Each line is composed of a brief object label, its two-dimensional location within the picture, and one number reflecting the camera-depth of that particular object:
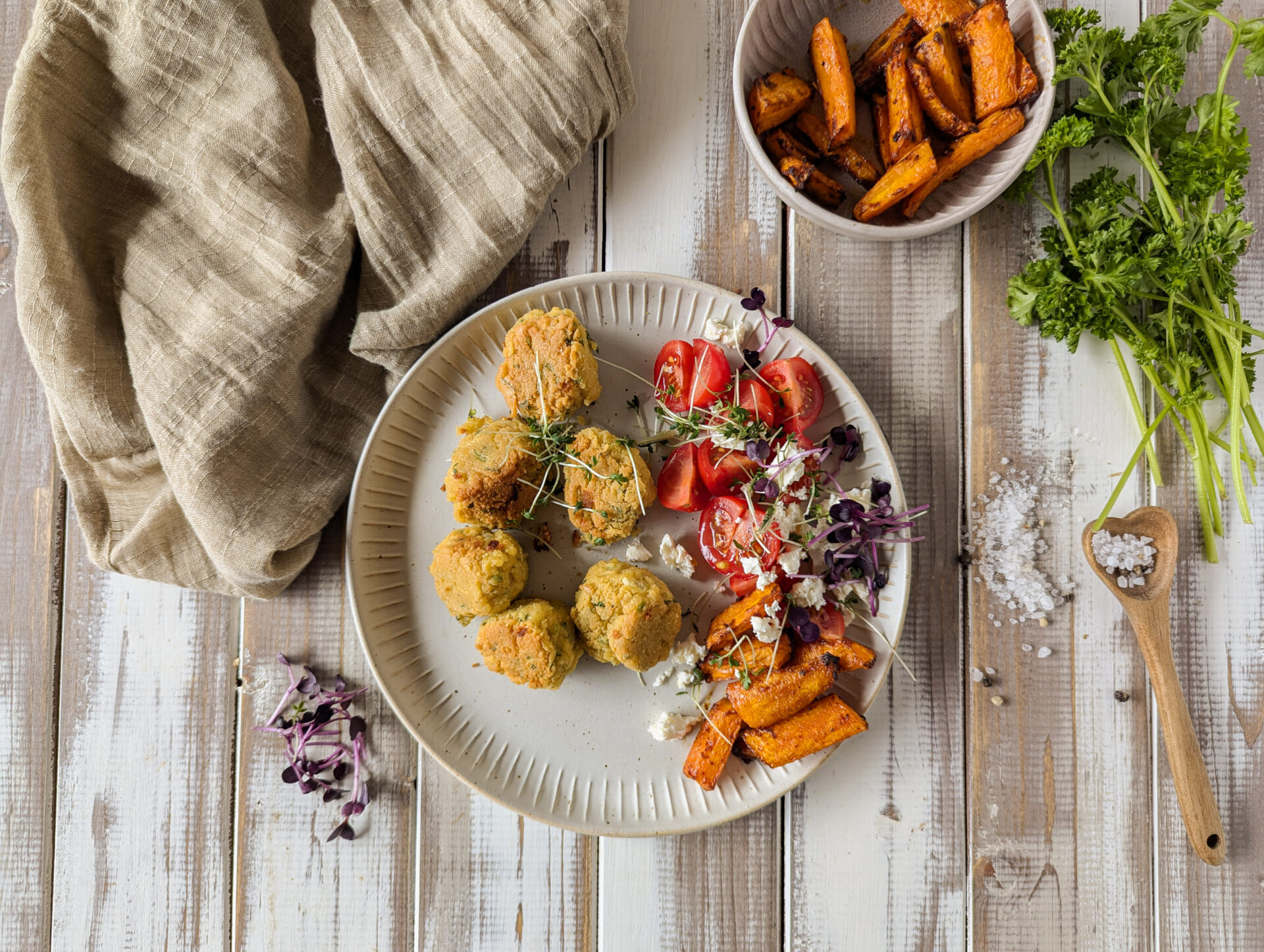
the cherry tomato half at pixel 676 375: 0.62
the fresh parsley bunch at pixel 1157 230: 0.61
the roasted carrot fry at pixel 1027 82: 0.62
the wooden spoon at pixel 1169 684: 0.64
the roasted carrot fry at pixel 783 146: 0.63
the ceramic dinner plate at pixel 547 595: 0.63
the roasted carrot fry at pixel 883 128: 0.63
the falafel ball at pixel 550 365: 0.61
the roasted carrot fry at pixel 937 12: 0.62
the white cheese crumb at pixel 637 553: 0.63
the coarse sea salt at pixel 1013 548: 0.66
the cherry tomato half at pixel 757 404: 0.62
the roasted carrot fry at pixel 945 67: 0.62
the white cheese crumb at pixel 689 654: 0.63
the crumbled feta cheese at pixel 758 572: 0.62
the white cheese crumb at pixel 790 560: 0.62
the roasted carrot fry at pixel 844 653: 0.62
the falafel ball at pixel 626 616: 0.60
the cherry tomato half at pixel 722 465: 0.62
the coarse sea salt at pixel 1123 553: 0.65
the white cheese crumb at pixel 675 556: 0.63
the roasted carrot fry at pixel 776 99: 0.62
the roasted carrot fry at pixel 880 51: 0.63
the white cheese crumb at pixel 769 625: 0.61
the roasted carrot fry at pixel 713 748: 0.62
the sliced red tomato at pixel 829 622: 0.63
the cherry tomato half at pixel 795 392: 0.62
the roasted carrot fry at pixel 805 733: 0.62
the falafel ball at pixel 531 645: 0.61
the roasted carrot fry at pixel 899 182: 0.61
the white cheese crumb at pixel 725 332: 0.63
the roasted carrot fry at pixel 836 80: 0.62
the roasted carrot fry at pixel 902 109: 0.62
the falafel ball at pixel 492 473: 0.61
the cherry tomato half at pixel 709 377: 0.62
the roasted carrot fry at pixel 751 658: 0.62
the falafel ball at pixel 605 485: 0.61
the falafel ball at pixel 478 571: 0.61
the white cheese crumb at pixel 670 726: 0.63
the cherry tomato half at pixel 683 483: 0.62
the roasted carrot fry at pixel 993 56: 0.62
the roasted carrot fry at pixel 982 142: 0.62
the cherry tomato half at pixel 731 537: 0.62
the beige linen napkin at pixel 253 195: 0.62
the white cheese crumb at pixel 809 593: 0.62
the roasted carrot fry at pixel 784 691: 0.62
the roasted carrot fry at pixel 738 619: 0.62
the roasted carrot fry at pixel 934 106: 0.62
